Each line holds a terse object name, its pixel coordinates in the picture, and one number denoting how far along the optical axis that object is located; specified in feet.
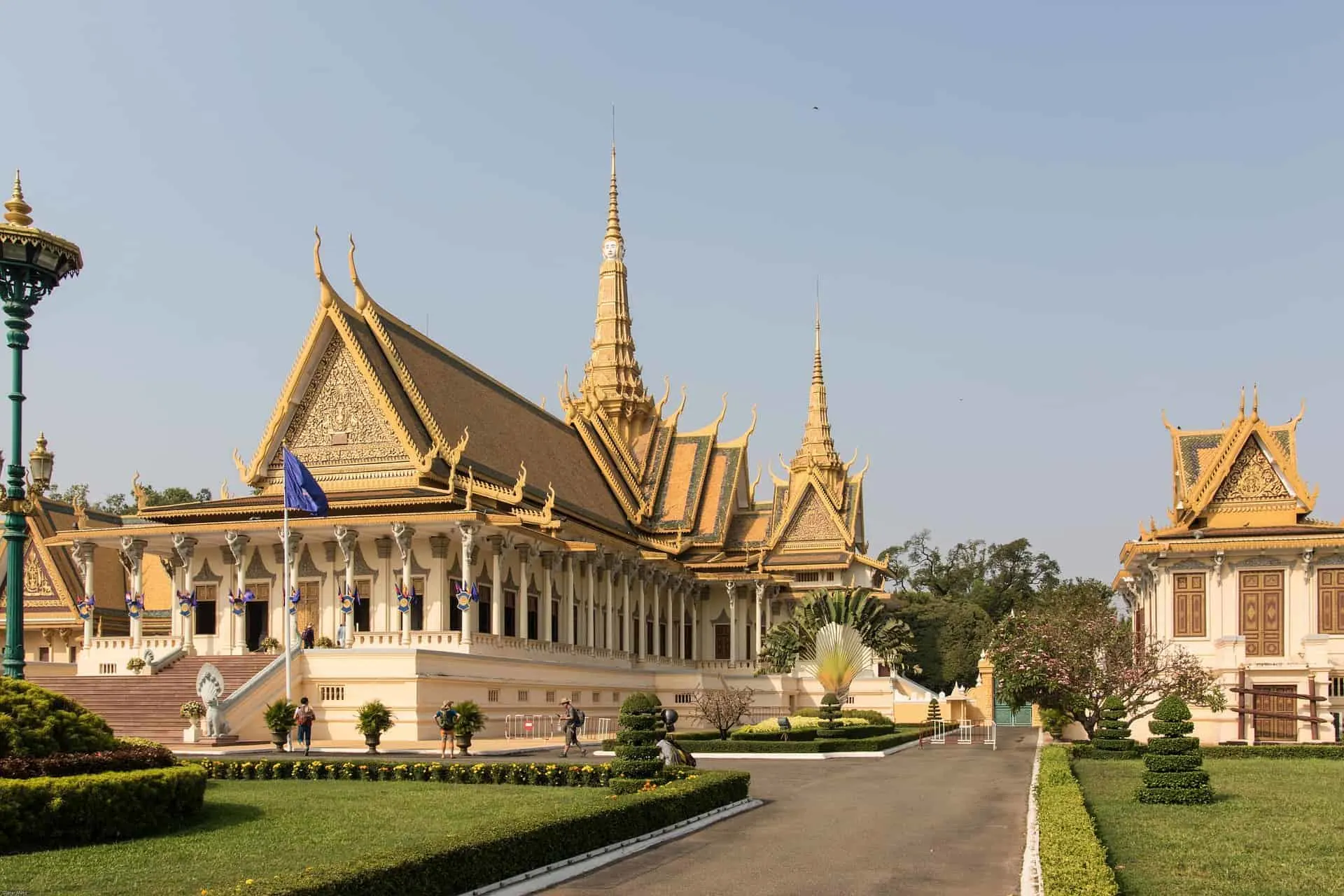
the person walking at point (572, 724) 84.43
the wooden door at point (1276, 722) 105.50
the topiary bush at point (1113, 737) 81.84
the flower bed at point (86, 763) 38.96
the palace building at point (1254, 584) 106.63
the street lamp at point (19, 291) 59.98
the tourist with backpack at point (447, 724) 76.33
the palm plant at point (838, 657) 146.72
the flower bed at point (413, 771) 58.08
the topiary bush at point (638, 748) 52.16
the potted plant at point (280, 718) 77.20
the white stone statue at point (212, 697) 79.87
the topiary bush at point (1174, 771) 54.13
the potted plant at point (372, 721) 77.20
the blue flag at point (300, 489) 95.96
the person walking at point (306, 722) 75.36
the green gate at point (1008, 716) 177.17
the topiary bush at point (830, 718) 106.52
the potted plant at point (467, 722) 78.79
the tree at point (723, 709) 103.35
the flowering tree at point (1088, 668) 89.56
